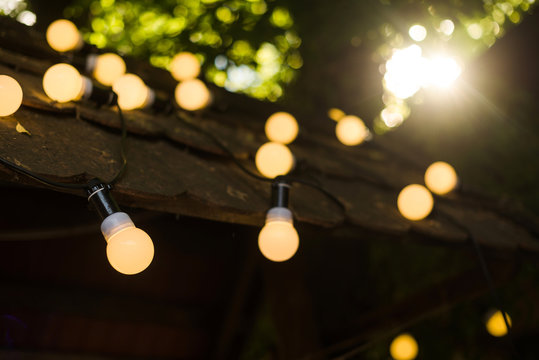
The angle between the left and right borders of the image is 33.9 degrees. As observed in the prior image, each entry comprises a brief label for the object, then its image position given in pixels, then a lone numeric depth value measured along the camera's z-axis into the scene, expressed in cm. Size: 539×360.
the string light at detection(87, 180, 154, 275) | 87
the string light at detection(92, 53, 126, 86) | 120
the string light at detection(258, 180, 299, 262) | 97
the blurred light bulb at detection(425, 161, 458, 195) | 135
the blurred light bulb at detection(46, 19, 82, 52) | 121
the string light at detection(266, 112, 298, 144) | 130
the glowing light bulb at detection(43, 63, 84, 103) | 102
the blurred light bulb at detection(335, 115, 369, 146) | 140
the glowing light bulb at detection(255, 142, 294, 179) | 112
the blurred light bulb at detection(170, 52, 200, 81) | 135
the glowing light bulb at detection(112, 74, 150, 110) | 114
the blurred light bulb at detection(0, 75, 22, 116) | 94
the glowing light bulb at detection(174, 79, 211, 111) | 127
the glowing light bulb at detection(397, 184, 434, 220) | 119
